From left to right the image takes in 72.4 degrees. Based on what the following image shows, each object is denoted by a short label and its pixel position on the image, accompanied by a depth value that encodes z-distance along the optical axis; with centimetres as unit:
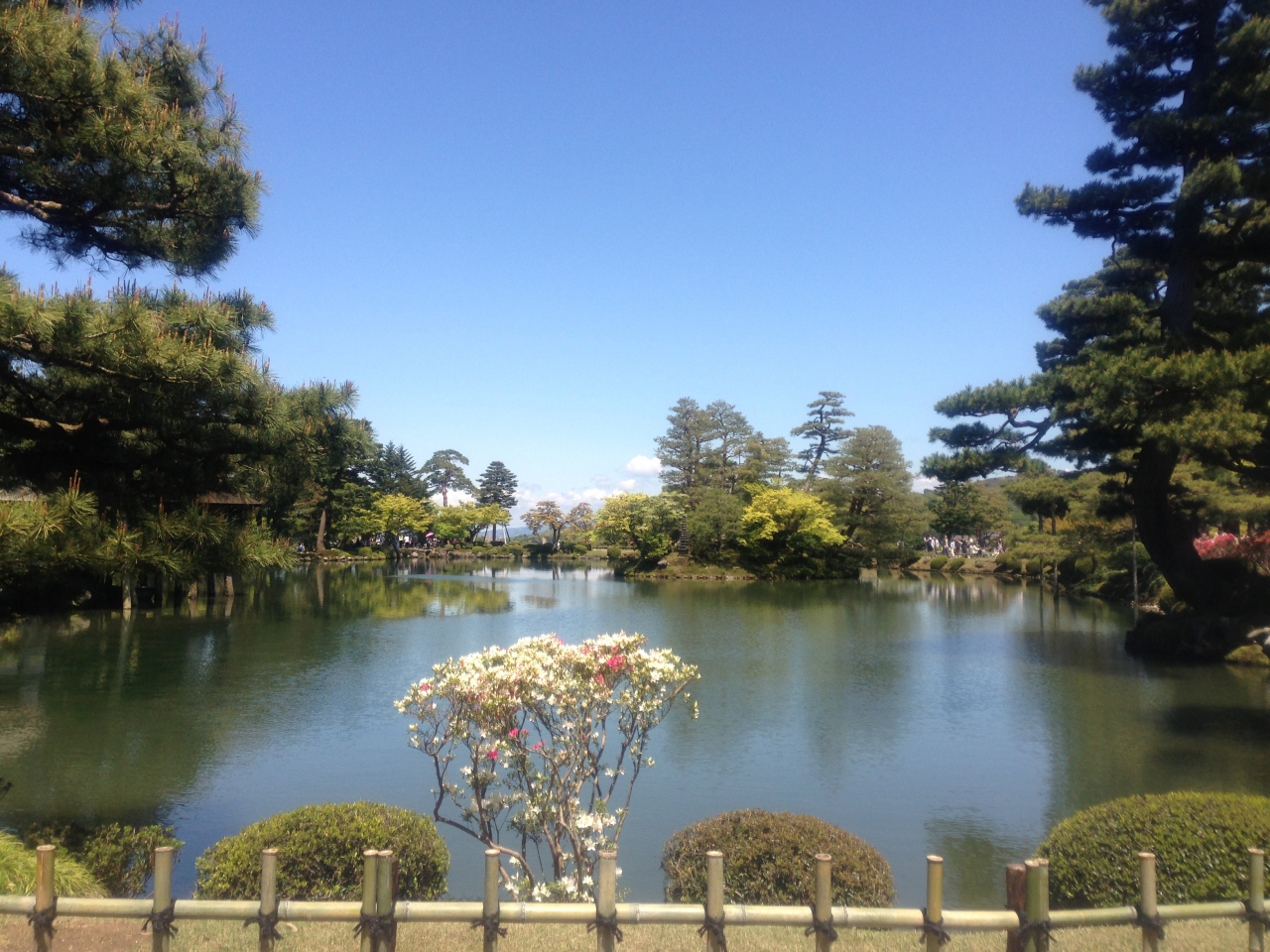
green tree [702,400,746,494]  4216
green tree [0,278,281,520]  397
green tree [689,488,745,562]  3809
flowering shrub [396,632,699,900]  481
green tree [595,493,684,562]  4006
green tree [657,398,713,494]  4378
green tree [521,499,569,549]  5534
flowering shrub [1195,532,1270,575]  1638
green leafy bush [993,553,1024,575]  3975
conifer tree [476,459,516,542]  6247
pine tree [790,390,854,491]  4425
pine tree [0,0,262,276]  409
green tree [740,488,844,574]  3641
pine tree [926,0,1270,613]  1080
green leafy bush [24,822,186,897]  495
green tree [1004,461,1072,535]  2114
